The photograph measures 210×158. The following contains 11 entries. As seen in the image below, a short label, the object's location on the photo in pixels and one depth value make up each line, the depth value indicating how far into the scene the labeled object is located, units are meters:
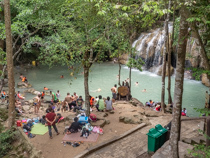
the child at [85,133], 8.21
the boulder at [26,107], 13.10
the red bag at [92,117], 9.41
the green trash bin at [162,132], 6.69
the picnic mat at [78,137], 8.04
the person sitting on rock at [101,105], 11.20
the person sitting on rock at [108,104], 11.40
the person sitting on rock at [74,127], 8.34
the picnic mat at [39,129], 8.77
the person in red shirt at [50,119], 8.13
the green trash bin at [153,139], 6.47
